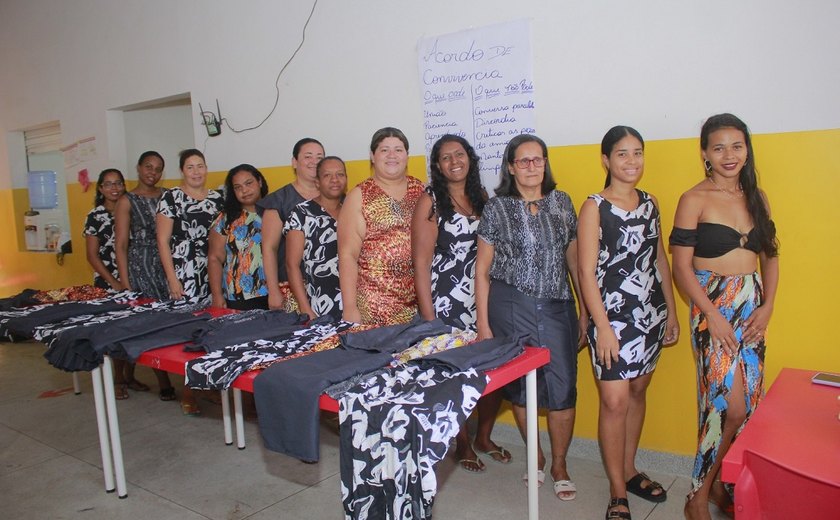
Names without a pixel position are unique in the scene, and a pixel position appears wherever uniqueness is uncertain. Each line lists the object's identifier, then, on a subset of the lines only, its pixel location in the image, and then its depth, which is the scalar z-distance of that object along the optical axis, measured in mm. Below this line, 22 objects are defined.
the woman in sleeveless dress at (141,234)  4410
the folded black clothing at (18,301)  3660
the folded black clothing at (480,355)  2107
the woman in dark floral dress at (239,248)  3737
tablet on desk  2137
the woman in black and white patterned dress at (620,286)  2590
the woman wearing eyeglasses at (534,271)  2715
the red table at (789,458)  1320
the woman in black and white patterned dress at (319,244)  3396
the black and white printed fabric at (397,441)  1824
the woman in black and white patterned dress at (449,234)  2980
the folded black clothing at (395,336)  2348
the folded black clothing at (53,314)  3164
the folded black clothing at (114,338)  2730
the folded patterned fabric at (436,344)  2297
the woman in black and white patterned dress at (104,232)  4797
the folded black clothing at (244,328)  2592
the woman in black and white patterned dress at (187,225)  4094
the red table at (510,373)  2137
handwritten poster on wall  3209
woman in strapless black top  2424
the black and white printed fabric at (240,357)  2295
